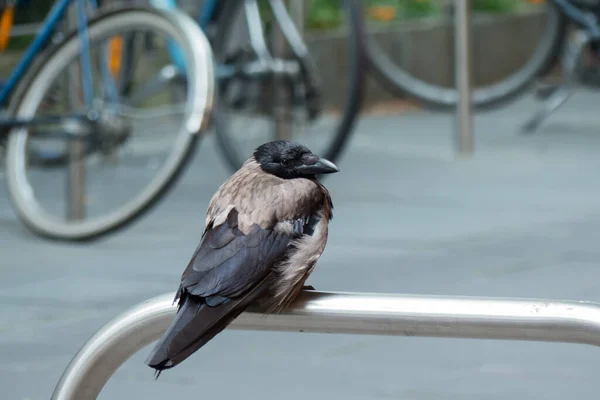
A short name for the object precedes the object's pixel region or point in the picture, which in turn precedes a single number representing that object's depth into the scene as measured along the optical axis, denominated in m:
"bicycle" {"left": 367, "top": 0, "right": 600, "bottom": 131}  14.98
